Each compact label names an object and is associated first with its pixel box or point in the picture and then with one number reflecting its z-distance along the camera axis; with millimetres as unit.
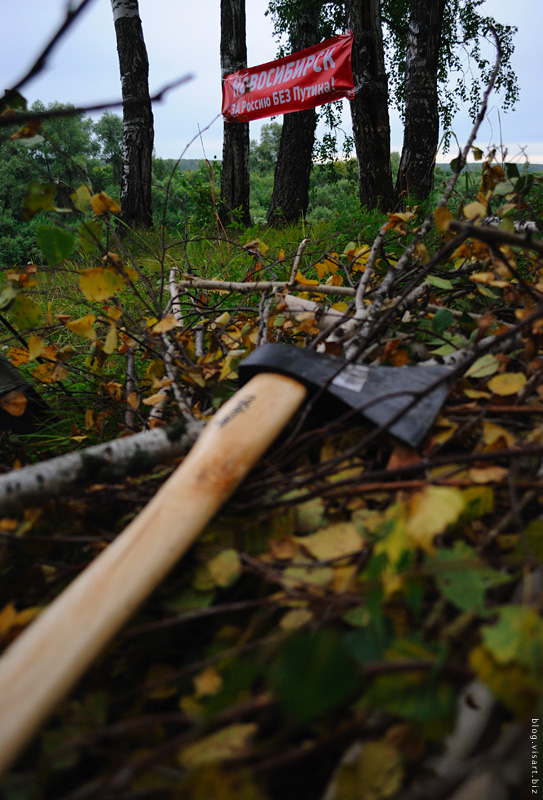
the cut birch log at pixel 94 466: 868
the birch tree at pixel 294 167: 7262
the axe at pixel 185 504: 566
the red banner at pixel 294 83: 5395
